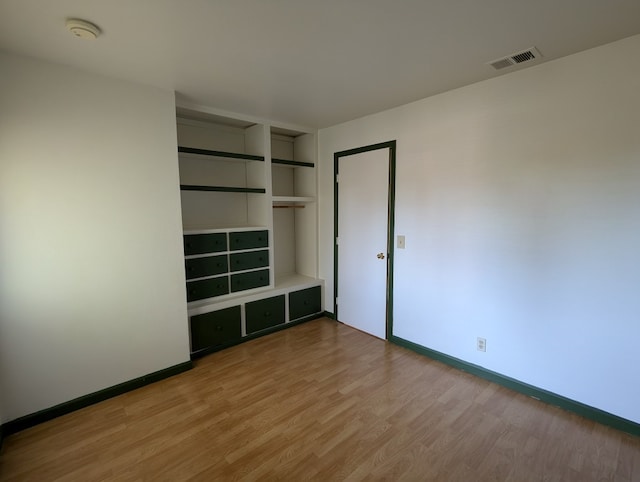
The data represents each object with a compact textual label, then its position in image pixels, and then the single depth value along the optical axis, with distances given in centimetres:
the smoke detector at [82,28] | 164
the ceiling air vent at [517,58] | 204
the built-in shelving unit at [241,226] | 314
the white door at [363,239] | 339
